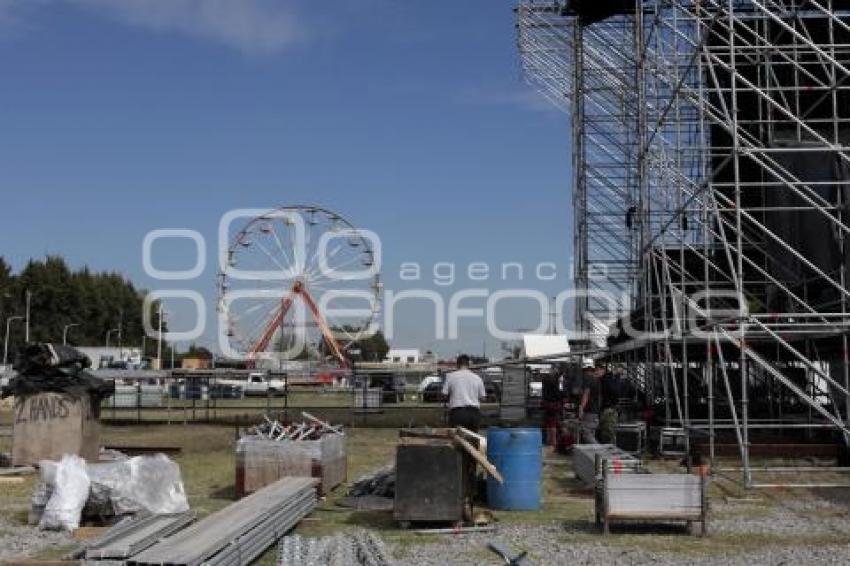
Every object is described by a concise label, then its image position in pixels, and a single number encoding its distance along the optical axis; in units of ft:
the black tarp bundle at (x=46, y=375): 49.75
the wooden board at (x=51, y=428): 49.42
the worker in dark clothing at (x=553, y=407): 68.88
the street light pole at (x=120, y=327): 312.52
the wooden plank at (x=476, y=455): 33.65
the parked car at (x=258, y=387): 172.98
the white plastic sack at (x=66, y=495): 33.81
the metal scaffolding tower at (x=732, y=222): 47.70
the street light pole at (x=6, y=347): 262.67
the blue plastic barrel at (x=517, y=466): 38.34
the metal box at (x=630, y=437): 53.88
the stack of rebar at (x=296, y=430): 43.12
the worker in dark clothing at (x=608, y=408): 54.44
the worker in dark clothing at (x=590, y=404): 55.32
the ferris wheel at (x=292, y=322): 149.89
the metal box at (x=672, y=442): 57.72
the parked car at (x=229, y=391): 143.74
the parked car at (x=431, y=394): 136.96
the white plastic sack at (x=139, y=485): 34.86
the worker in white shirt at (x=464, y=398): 42.22
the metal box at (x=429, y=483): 33.35
